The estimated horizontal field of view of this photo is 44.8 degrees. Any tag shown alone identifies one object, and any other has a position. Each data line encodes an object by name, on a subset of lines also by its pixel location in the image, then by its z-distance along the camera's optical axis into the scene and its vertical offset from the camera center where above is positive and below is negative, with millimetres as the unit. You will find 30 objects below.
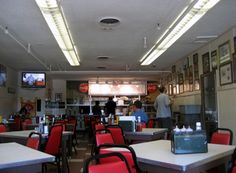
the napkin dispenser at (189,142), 2787 -351
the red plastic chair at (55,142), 4758 -565
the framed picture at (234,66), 6159 +852
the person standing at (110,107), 11571 +11
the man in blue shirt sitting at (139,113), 6599 -139
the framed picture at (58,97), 15094 +581
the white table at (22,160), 2488 -466
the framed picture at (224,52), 6527 +1251
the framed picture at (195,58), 8625 +1452
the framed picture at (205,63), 7711 +1180
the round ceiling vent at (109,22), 5676 +1738
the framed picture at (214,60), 7261 +1185
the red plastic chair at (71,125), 8430 -524
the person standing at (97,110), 13047 -116
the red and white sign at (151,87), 15008 +1031
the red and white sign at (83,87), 15078 +1081
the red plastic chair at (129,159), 2377 -455
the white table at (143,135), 5230 -531
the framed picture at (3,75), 10125 +1207
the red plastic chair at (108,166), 1921 -417
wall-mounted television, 11977 +1181
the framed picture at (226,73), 6379 +748
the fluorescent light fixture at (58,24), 4309 +1558
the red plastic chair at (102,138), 3674 -404
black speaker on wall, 12711 +143
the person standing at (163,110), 8046 -96
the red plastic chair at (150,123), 7188 -413
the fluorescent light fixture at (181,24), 4492 +1585
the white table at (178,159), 2374 -468
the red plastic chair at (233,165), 2244 -477
